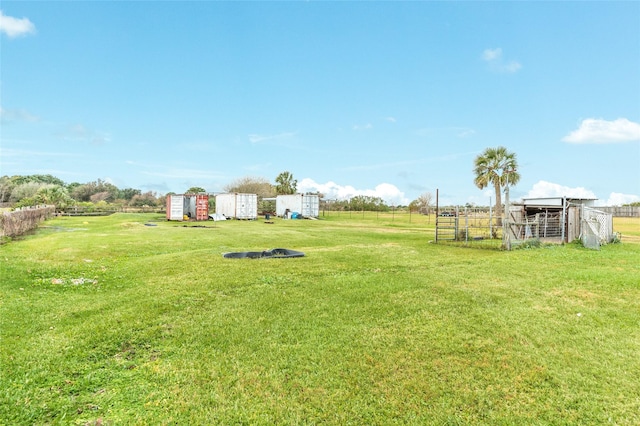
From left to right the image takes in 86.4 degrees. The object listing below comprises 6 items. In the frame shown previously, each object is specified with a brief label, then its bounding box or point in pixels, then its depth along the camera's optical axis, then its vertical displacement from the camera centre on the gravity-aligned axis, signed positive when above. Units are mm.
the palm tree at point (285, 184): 59044 +4142
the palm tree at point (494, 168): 26766 +3338
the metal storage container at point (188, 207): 27891 -25
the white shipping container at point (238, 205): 31516 +190
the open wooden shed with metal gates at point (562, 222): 13284 -453
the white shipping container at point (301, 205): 35438 +312
